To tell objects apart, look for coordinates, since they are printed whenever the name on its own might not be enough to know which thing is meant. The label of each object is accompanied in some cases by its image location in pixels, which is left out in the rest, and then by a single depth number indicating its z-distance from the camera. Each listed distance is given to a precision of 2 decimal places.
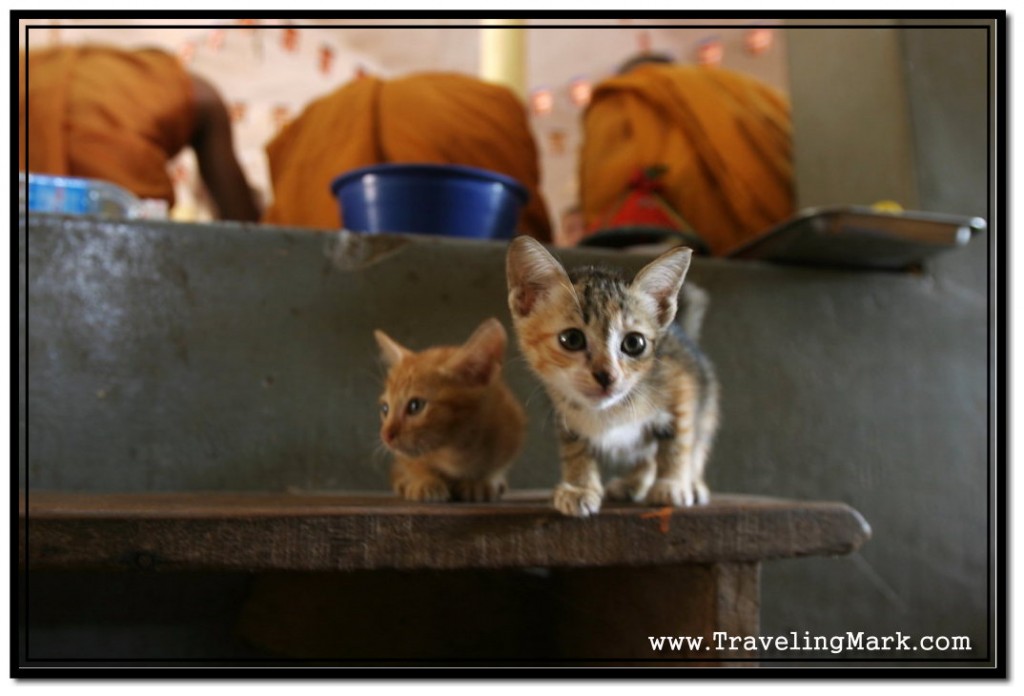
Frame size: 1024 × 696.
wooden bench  0.54
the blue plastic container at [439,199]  0.63
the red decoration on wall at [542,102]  1.31
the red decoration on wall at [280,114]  1.54
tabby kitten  0.46
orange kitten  0.56
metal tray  0.89
